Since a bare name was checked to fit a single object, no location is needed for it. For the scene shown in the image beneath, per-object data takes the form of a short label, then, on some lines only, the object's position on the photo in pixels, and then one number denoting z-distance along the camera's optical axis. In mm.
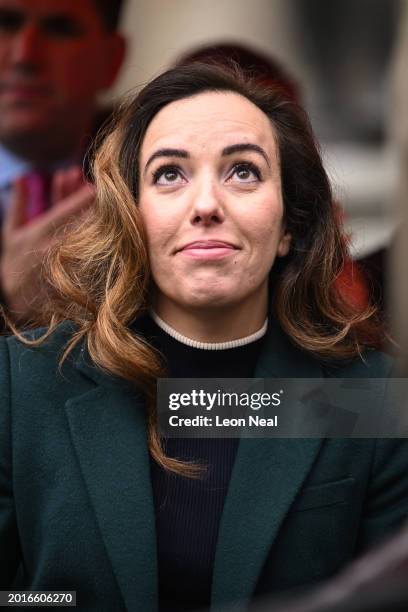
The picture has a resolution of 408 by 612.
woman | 4332
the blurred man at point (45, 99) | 7328
